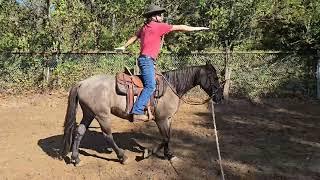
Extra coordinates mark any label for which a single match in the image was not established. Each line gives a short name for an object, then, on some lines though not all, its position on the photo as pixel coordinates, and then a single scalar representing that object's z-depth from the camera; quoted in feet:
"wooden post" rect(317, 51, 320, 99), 28.55
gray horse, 15.26
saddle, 15.26
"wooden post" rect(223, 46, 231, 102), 28.53
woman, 14.87
